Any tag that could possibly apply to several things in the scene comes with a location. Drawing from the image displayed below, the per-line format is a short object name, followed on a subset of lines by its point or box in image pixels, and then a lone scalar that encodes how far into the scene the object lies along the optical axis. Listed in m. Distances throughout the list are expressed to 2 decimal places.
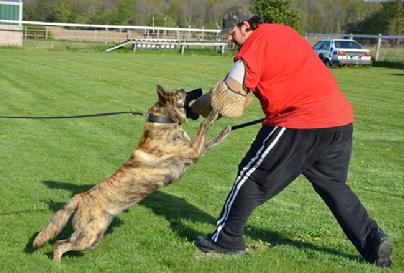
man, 4.65
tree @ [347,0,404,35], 54.28
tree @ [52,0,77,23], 70.56
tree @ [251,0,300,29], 43.97
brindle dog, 5.14
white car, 30.97
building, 39.34
